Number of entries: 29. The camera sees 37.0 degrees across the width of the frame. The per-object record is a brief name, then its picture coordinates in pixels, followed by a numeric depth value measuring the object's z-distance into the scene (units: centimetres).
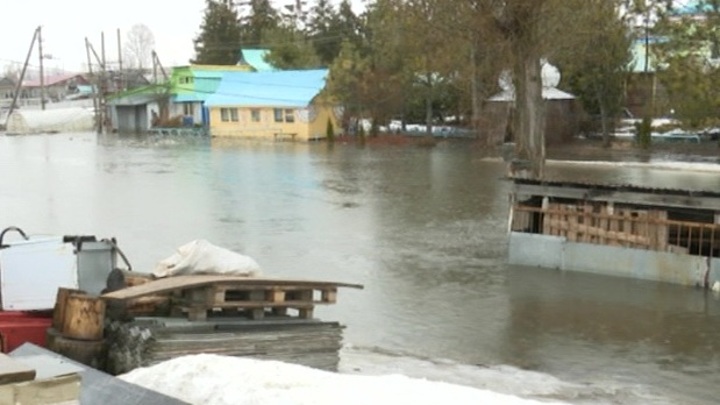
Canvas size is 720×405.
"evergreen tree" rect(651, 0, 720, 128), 2797
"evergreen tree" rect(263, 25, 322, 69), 8238
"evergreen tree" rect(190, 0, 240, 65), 10469
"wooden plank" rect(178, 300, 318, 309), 1014
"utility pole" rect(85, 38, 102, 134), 8728
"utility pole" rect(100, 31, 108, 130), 8711
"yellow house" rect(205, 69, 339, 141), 6894
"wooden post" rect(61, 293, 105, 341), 964
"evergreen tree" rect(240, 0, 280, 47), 10488
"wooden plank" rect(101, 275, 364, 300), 1008
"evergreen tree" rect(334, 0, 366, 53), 8812
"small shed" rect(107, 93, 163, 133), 8512
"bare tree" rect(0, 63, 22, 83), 16659
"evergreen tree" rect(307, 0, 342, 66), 8994
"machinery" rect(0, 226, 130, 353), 1064
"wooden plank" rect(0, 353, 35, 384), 620
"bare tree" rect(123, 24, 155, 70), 14612
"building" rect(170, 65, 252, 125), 8181
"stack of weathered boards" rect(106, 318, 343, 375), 953
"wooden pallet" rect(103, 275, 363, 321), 1011
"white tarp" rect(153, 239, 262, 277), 1120
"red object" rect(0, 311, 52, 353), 971
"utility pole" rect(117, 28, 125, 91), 9884
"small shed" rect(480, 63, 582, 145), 5522
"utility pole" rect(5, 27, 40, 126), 9305
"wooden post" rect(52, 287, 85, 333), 985
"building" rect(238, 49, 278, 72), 8689
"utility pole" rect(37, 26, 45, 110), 10779
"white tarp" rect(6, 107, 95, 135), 8712
